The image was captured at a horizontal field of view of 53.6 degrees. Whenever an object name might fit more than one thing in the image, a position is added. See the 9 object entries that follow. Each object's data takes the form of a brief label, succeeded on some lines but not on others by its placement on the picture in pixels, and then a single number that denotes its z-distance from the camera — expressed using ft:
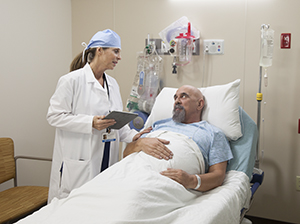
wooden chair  6.41
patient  5.25
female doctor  6.12
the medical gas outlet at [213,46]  8.57
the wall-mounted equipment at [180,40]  8.46
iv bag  7.55
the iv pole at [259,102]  7.70
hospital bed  3.97
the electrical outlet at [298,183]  8.12
